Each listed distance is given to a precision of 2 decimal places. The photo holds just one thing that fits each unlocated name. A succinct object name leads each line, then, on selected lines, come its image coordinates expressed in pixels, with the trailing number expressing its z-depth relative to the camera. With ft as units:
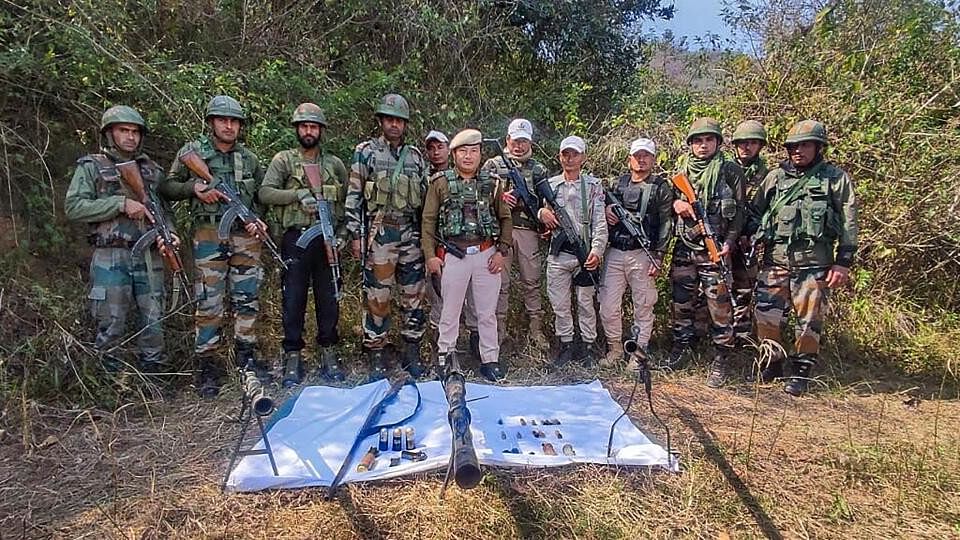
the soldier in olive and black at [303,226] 14.93
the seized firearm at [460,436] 8.23
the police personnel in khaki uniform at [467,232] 15.31
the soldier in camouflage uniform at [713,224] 16.48
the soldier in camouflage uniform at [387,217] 15.26
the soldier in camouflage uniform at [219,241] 14.51
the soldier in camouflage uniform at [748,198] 17.17
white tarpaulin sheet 10.99
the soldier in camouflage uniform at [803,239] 15.25
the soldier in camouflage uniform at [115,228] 13.65
